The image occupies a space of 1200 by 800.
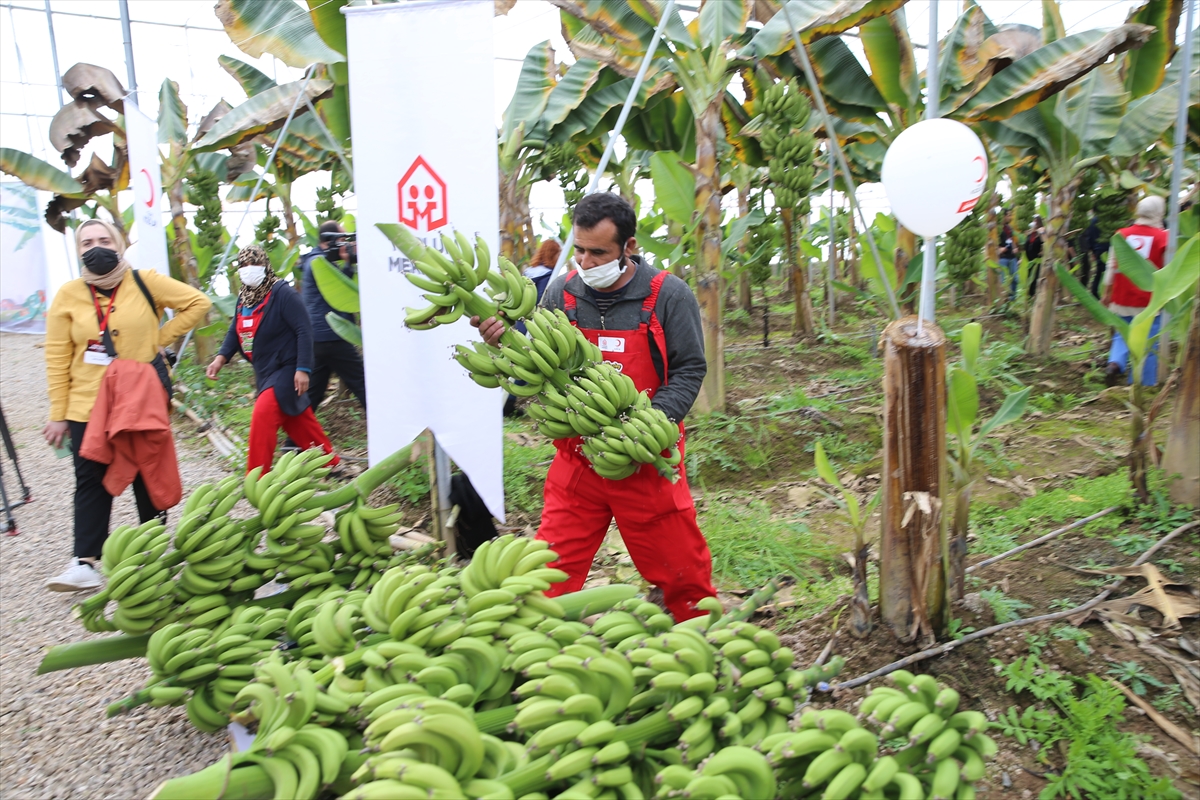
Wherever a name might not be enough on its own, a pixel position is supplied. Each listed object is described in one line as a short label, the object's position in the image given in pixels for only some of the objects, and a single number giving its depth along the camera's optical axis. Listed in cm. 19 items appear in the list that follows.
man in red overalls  263
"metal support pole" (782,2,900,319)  390
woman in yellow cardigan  384
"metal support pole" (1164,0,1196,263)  522
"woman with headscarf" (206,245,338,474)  501
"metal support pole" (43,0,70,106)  1148
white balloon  286
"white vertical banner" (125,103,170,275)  657
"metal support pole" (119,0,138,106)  784
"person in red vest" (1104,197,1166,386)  576
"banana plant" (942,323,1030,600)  276
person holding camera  607
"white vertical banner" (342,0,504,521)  301
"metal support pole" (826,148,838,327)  968
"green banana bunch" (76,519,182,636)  188
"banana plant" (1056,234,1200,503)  322
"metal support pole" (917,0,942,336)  292
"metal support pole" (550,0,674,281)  348
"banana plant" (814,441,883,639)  275
